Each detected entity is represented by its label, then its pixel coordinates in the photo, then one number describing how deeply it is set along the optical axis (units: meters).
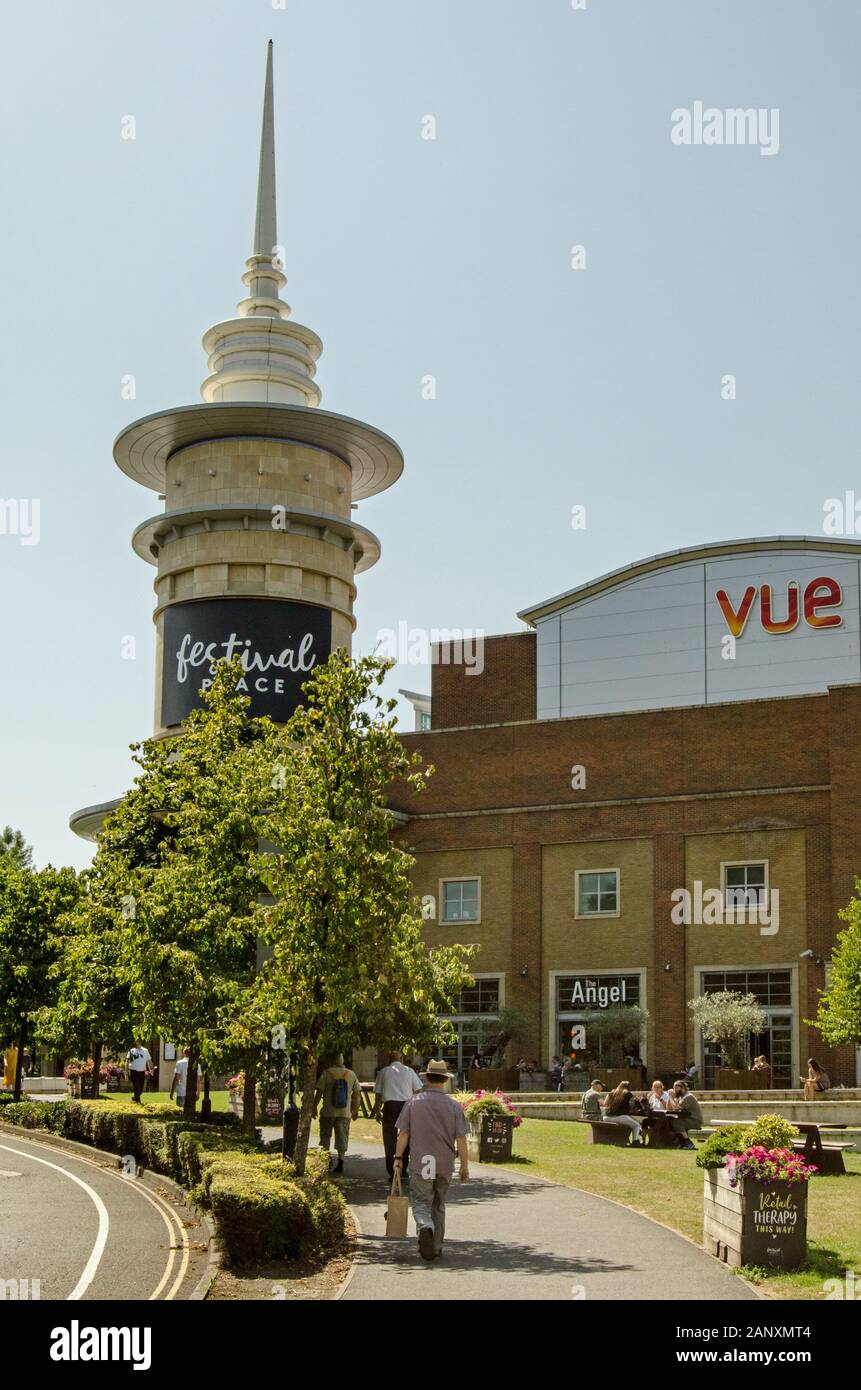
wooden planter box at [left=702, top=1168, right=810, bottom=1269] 13.89
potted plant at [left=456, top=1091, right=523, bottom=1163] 25.95
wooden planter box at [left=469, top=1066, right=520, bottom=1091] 45.56
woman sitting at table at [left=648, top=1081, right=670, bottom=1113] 29.44
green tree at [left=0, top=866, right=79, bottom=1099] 42.97
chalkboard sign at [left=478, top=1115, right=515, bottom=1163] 25.91
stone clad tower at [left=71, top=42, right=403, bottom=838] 60.22
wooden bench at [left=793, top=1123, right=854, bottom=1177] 23.66
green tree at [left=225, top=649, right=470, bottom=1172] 17.73
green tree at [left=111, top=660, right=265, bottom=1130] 23.61
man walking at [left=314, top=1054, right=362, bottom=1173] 23.48
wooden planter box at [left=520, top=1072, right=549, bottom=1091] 49.53
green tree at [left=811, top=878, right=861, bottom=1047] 38.78
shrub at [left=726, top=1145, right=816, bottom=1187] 13.90
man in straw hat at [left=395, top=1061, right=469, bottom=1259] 14.48
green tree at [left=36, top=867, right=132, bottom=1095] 30.09
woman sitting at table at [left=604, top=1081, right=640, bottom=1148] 30.59
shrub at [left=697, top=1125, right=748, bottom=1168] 14.90
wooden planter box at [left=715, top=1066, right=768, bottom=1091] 42.41
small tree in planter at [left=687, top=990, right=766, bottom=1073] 46.50
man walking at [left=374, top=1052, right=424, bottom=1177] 20.48
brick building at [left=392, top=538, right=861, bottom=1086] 48.78
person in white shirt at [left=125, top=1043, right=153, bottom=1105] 37.09
